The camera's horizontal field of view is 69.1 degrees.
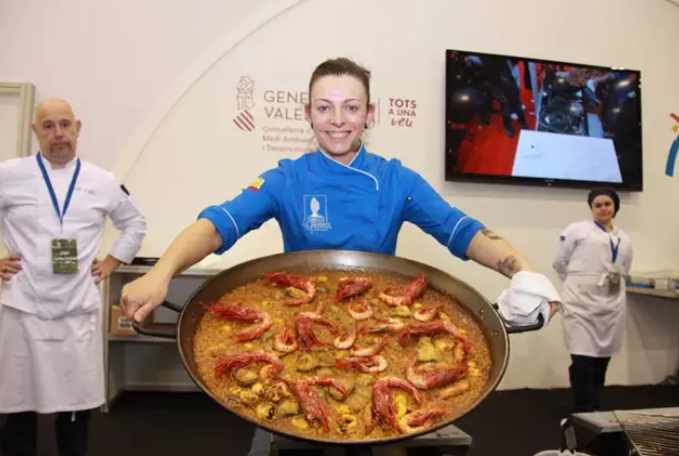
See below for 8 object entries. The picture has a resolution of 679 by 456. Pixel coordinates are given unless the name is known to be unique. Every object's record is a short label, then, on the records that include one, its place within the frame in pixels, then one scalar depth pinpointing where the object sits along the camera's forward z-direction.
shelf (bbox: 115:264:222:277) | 3.49
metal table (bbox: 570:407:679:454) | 1.54
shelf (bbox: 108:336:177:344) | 3.47
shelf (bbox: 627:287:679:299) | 3.79
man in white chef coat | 2.31
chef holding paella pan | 0.99
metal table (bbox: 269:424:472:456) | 1.12
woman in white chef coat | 3.51
